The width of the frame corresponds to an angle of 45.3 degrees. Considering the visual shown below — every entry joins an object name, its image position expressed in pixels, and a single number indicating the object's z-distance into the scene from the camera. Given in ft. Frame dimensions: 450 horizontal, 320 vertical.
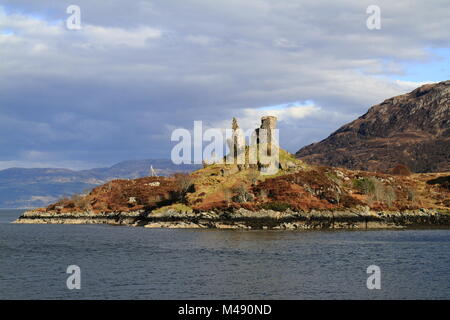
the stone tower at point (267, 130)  500.33
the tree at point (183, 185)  457.47
